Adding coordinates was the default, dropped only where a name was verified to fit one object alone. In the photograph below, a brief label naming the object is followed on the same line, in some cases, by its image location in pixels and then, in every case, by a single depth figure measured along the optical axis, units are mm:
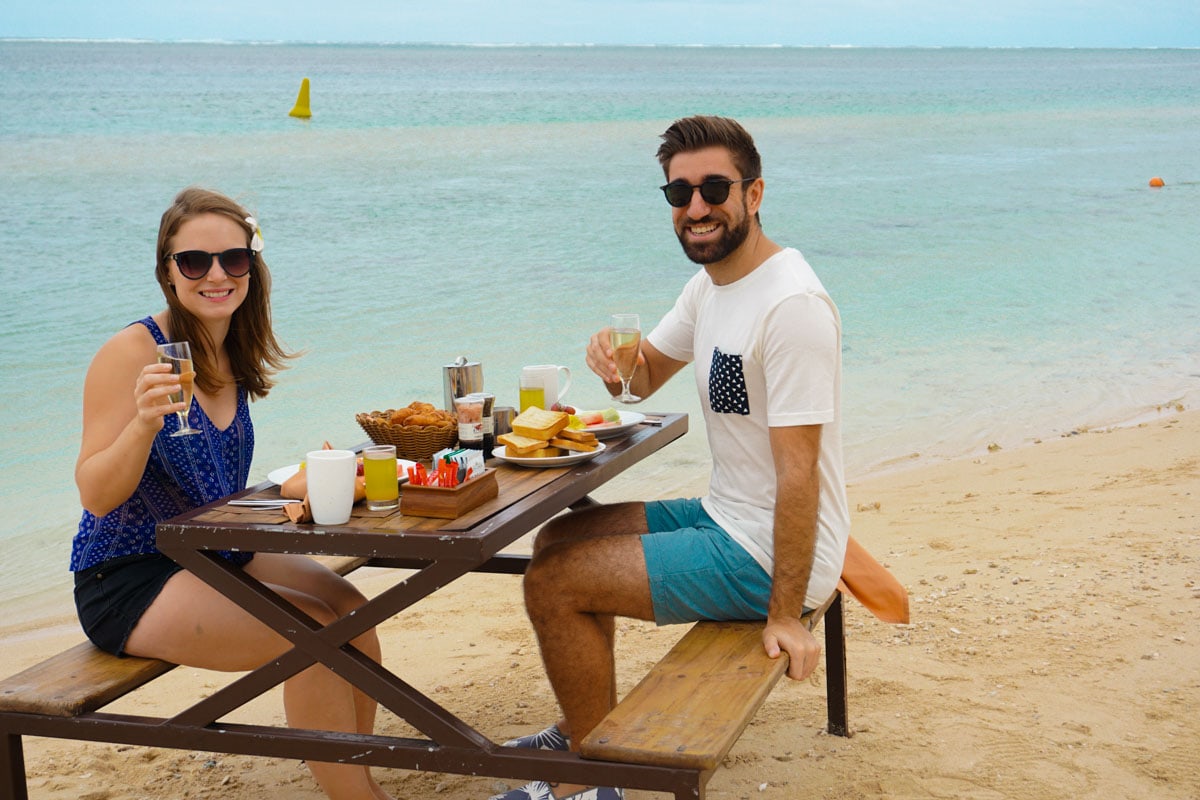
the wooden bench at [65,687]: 2707
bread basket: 3178
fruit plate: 3389
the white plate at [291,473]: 2941
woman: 2887
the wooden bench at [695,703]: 2320
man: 2838
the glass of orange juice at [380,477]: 2723
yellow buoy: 41531
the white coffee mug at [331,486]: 2580
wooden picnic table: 2494
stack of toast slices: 3113
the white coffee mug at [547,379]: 3553
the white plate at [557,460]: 3074
